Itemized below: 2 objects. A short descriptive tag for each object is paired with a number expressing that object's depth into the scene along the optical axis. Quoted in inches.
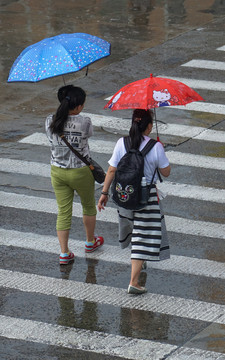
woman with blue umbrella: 588.4
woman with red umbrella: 546.9
